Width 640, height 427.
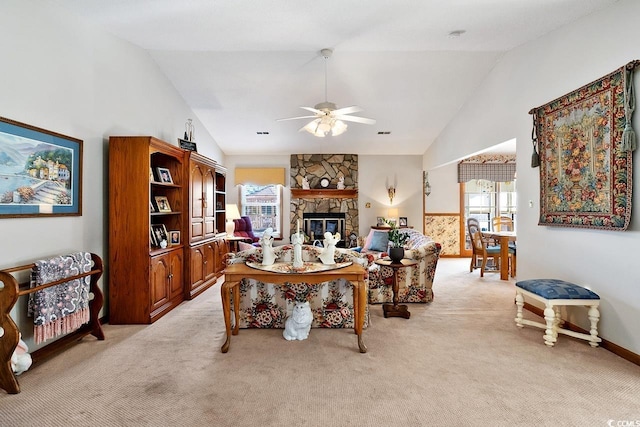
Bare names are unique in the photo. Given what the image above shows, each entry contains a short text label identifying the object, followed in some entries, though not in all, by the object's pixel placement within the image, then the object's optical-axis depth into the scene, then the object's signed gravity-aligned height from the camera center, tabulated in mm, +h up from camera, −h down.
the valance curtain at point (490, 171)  7441 +960
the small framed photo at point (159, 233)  3877 -259
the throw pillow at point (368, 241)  6014 -592
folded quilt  2385 -688
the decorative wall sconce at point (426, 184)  7910 +690
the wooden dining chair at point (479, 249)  5625 -688
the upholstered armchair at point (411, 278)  3975 -865
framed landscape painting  2385 +351
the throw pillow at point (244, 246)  4330 -473
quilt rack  2076 -758
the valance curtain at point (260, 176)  7914 +913
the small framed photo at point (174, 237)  4121 -331
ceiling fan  3798 +1188
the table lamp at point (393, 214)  7745 -64
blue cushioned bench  2748 -803
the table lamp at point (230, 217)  6552 -101
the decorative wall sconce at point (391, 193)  7950 +472
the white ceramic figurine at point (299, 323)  2910 -1045
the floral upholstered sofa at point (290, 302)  3221 -932
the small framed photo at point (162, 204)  4029 +112
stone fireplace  7961 +378
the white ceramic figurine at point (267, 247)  2932 -330
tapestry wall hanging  2594 +545
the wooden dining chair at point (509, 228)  5621 -385
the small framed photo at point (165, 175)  4008 +486
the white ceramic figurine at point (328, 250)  2928 -364
